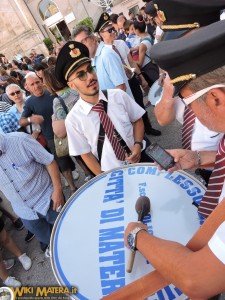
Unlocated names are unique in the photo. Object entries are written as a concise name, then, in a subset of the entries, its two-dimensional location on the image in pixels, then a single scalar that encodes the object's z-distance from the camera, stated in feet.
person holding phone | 2.69
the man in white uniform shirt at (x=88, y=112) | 7.39
